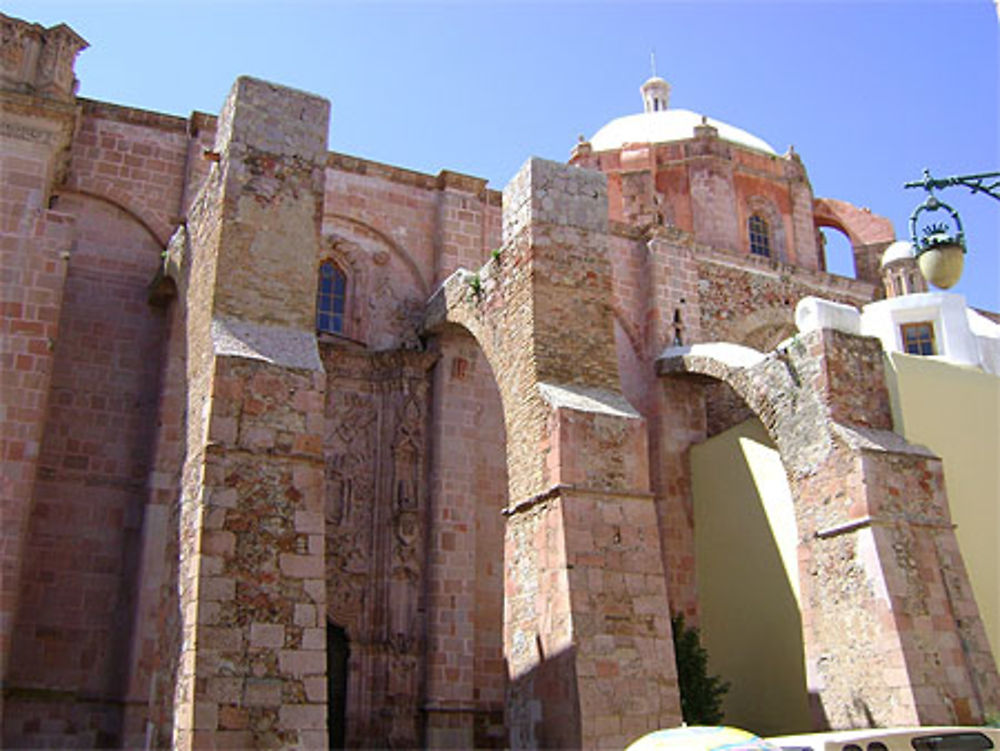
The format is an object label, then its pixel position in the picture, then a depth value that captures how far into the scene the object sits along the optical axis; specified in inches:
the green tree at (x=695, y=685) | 447.5
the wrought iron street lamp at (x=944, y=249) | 277.6
